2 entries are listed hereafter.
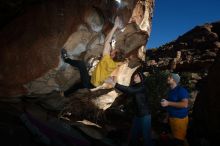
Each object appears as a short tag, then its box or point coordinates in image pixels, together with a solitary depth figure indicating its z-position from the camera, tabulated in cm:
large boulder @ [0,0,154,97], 483
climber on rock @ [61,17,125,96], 472
